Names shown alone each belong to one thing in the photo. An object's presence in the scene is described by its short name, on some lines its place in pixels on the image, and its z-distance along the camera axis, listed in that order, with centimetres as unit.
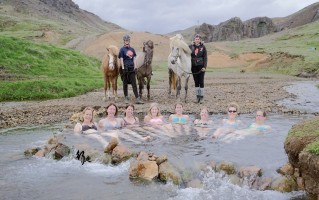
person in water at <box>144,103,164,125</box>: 911
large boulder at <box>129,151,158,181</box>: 567
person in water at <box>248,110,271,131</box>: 839
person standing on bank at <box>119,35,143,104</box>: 1168
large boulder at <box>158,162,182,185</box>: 546
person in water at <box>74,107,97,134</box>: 821
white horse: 1191
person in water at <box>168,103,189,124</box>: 907
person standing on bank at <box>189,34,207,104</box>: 1166
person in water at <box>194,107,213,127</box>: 864
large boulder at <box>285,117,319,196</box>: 452
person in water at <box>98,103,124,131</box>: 855
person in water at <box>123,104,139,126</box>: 886
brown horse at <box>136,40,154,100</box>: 1218
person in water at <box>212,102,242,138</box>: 852
